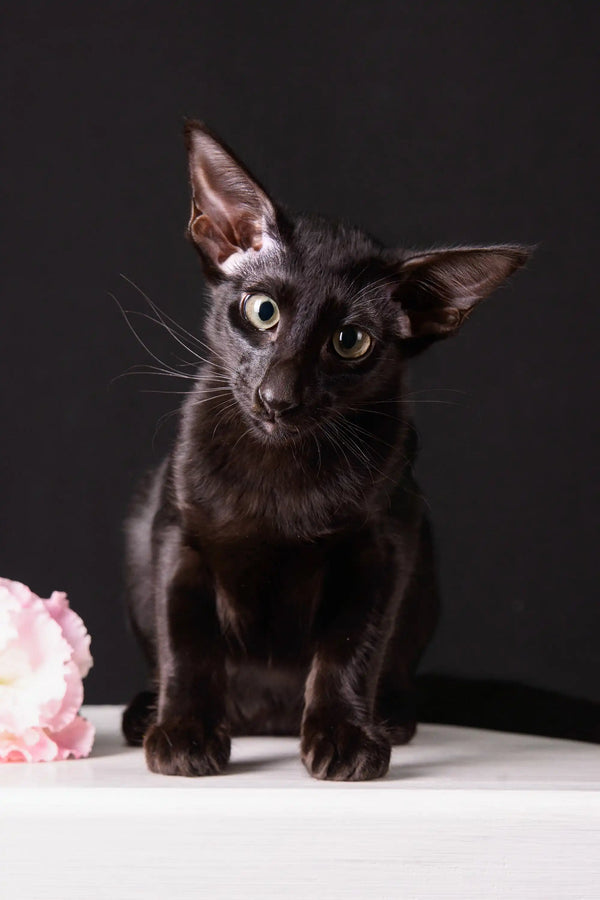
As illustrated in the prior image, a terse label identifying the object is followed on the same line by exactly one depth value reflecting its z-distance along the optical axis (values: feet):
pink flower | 2.86
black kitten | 2.82
